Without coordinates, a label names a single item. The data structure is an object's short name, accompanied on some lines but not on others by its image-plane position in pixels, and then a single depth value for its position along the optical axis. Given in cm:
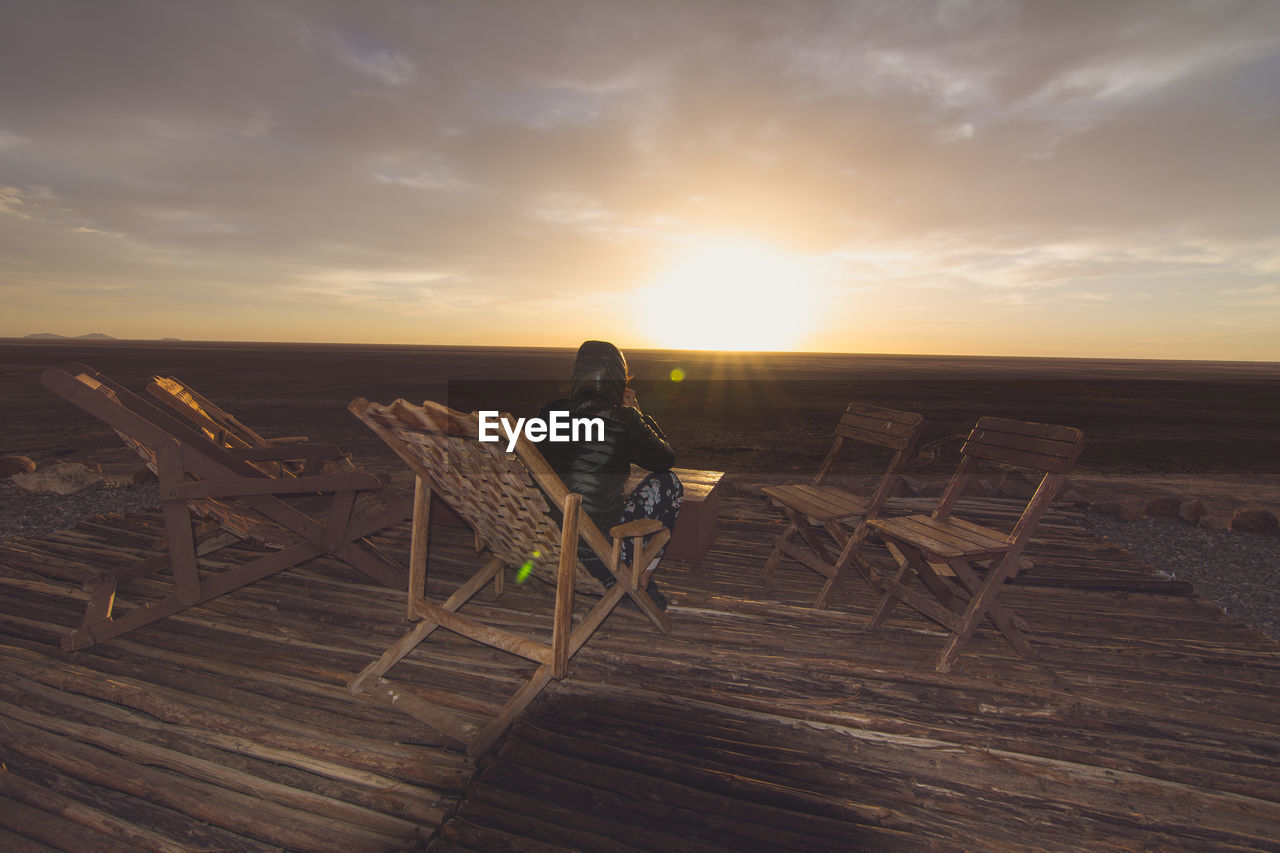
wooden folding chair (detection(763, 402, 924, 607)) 392
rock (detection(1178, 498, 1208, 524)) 746
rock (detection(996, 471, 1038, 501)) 789
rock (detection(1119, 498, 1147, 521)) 767
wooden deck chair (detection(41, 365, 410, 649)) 330
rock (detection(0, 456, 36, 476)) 905
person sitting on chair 335
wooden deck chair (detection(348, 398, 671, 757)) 256
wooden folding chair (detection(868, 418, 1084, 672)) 322
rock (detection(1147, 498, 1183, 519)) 778
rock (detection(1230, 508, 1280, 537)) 709
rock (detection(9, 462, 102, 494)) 822
